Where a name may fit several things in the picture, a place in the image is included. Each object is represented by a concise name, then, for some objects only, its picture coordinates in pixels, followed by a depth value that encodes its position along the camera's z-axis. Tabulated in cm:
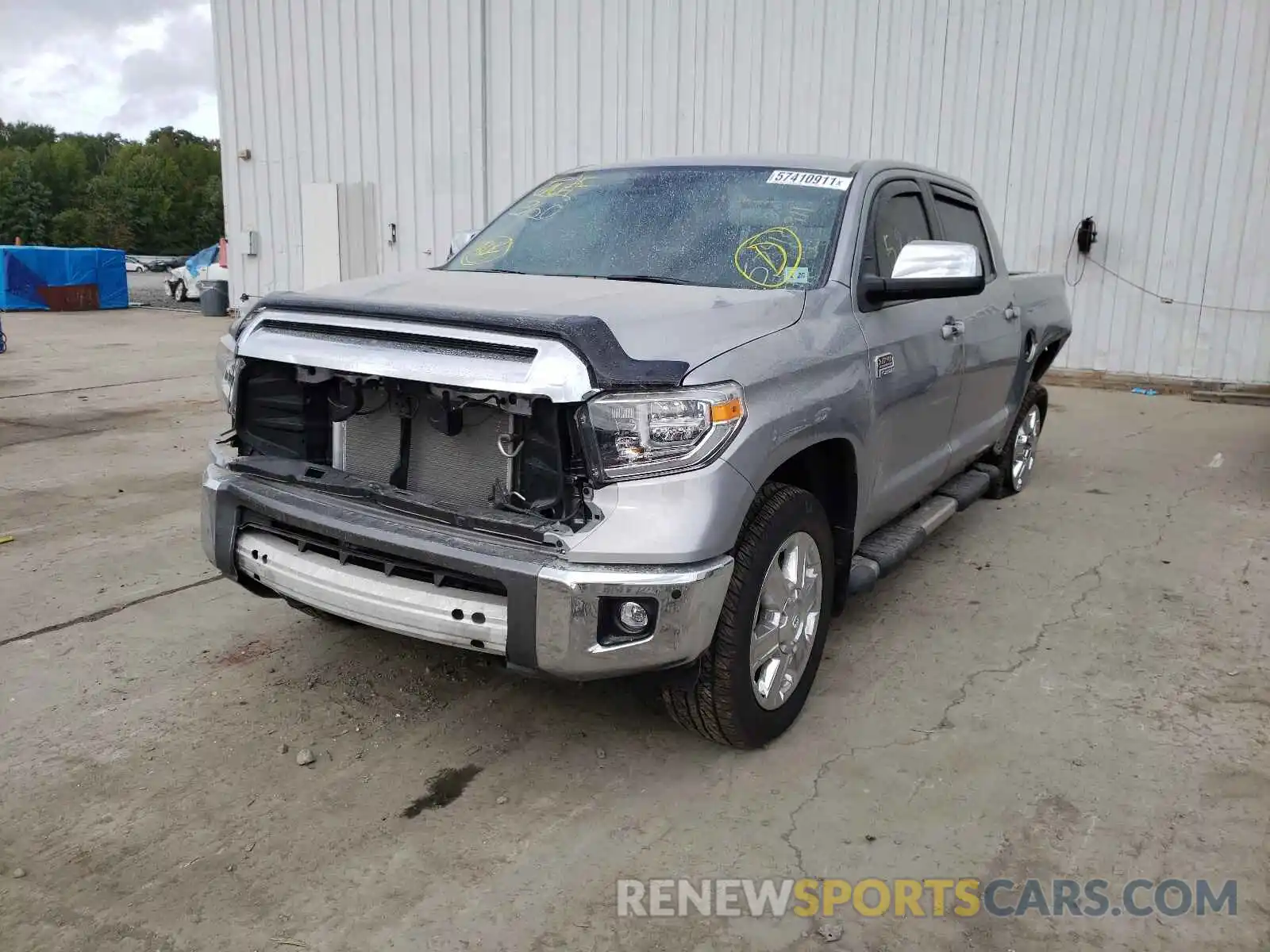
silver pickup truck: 268
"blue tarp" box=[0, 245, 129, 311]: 2027
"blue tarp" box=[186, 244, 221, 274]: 2508
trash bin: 2075
